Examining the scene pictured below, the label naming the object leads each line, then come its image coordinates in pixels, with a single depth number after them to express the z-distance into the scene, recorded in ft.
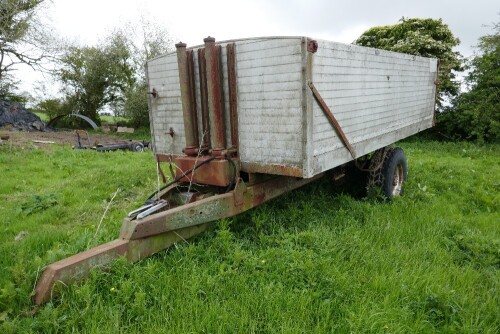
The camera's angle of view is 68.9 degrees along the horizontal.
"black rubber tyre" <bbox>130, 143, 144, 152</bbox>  44.29
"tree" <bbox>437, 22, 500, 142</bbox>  40.04
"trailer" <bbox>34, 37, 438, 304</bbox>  10.32
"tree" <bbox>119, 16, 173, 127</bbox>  65.46
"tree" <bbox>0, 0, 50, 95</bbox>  56.85
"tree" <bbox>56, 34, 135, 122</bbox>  70.95
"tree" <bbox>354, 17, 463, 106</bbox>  46.21
